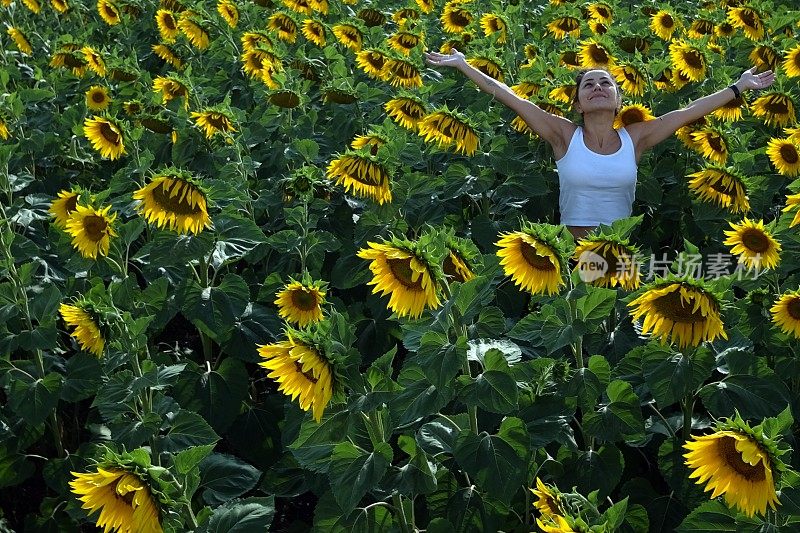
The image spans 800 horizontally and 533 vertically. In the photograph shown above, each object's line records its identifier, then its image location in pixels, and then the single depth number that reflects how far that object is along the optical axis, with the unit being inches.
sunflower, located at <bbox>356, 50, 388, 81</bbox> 188.9
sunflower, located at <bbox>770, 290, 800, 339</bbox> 103.4
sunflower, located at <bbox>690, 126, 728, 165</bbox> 152.3
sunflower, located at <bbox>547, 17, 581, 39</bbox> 223.0
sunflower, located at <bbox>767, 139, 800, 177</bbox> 148.3
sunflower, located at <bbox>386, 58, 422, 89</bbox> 180.7
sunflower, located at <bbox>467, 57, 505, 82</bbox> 179.6
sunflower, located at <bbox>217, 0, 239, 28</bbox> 232.2
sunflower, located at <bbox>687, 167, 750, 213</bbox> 137.6
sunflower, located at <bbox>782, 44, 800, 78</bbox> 185.9
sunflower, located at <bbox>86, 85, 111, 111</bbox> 197.8
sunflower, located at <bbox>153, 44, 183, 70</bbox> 228.4
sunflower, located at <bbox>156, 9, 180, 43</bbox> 238.1
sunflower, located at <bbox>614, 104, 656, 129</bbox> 160.4
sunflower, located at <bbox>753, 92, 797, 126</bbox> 167.0
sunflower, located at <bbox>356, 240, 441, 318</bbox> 91.8
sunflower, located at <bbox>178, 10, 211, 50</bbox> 226.4
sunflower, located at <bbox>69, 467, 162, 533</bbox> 77.8
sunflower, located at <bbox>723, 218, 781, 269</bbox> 112.0
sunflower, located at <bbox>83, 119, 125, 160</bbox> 160.7
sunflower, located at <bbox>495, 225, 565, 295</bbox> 99.0
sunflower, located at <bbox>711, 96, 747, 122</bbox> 167.0
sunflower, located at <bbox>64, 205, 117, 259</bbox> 124.6
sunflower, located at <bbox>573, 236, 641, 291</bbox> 100.5
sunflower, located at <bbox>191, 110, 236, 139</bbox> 155.2
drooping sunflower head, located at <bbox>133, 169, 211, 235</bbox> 119.8
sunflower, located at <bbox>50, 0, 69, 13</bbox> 273.1
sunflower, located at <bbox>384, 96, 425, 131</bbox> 163.6
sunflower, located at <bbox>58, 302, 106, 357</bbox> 110.3
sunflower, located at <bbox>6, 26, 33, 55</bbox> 243.6
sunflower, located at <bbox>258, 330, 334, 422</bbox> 84.7
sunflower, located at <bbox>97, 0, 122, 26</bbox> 265.4
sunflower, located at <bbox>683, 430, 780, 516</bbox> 77.6
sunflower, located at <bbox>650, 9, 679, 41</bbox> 208.7
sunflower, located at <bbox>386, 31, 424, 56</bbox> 206.2
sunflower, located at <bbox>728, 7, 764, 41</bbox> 210.4
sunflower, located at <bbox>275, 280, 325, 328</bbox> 114.0
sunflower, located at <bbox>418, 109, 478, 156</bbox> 148.4
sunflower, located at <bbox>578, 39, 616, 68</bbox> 183.3
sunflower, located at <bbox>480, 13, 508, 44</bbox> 215.8
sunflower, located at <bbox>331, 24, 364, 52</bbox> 211.5
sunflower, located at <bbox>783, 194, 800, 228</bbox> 112.6
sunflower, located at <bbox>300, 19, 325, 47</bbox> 221.9
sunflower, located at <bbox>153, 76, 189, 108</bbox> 175.5
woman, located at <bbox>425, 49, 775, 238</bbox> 152.3
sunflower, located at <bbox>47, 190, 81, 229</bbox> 138.6
